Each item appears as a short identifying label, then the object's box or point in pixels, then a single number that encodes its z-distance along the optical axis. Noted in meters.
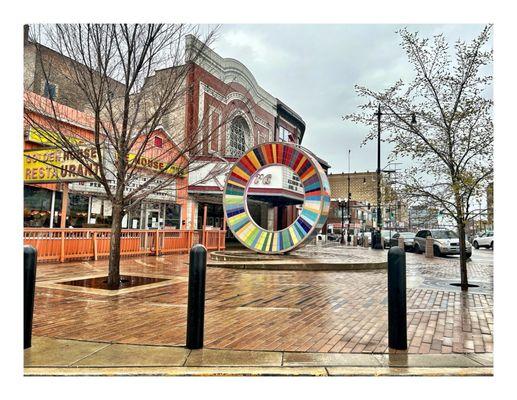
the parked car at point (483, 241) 32.29
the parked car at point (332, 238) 47.60
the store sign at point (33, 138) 13.87
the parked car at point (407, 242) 26.57
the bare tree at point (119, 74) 7.27
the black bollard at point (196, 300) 4.31
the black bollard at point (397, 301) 4.41
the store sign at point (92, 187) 16.38
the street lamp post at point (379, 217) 10.30
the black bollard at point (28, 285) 4.08
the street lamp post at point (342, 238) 39.76
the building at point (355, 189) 82.68
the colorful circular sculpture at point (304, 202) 13.67
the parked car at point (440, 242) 20.31
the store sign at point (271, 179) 21.98
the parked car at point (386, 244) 32.12
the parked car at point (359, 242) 36.54
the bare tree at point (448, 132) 8.16
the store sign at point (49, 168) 12.82
